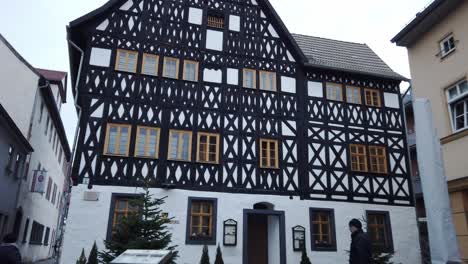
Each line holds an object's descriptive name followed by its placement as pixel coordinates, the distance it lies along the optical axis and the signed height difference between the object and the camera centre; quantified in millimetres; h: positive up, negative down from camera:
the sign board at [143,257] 4789 -190
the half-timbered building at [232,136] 14875 +4494
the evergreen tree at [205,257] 14283 -484
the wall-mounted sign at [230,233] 15094 +420
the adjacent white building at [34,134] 16734 +5367
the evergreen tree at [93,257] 12945 -515
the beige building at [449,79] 9734 +4679
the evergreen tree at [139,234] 10680 +216
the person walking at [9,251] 7193 -211
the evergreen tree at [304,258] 15266 -480
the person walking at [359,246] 6656 +11
